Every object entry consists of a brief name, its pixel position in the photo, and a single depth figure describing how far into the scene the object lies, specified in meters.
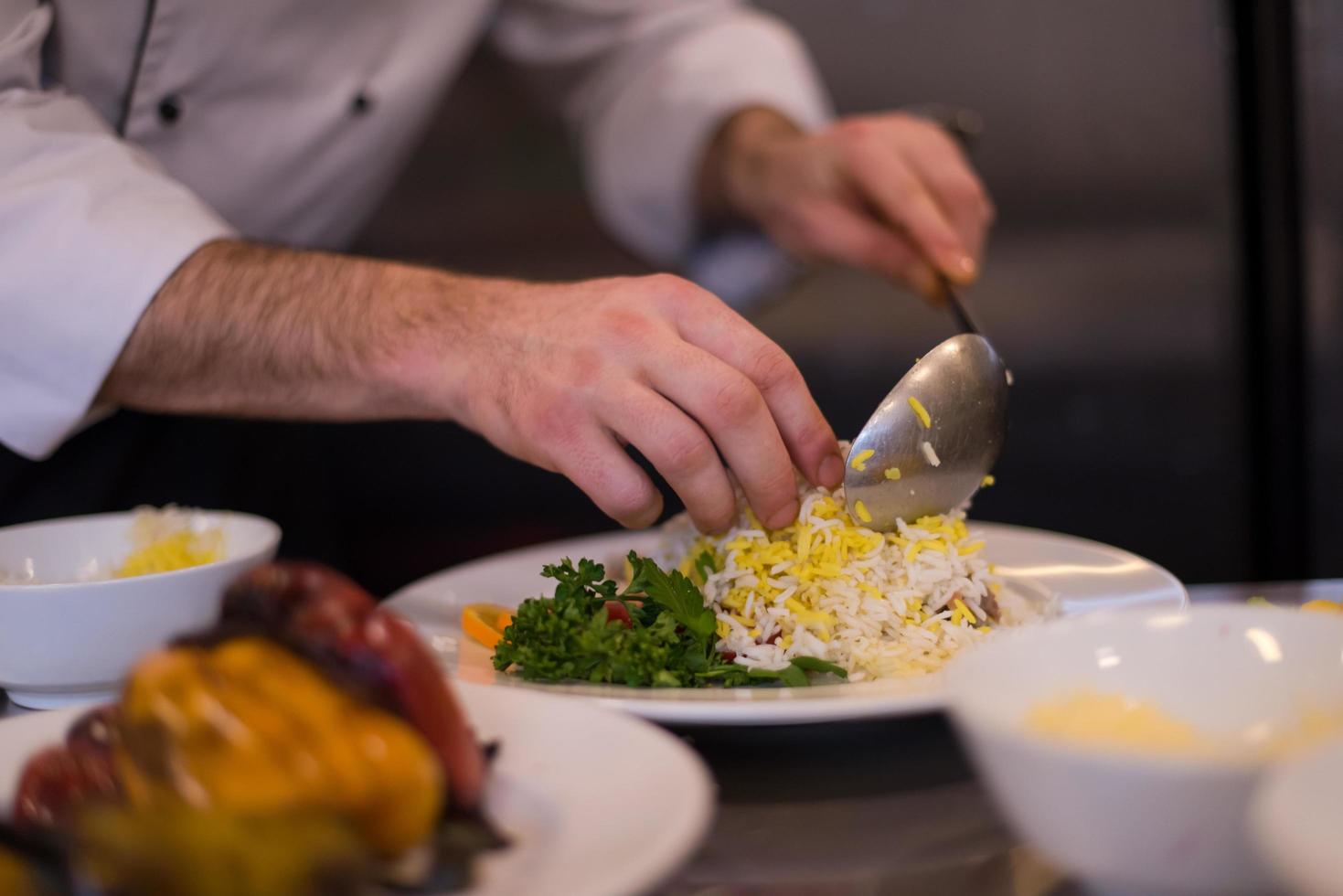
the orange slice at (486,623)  1.00
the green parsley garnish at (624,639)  0.89
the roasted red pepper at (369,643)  0.56
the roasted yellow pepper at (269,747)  0.49
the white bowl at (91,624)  0.85
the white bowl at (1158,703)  0.49
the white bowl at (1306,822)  0.41
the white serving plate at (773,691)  0.74
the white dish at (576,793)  0.51
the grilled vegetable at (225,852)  0.45
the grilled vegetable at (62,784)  0.56
